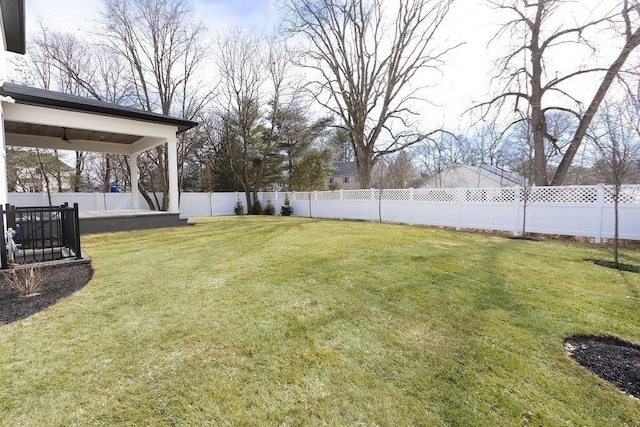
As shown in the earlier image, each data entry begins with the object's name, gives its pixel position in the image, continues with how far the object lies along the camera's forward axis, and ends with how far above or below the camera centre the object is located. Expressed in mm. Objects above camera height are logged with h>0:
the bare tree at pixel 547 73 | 9828 +4341
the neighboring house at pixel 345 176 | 32750 +2600
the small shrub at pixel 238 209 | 18234 -539
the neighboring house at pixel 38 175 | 11898 +1119
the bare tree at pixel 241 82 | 16938 +6837
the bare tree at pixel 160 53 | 14242 +7447
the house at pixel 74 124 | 6180 +2225
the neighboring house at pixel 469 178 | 23672 +1719
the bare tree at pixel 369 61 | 14984 +7139
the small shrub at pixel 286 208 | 17108 -471
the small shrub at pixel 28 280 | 3447 -975
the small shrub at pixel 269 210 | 18062 -603
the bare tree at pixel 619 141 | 5738 +1155
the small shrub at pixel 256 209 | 18188 -541
